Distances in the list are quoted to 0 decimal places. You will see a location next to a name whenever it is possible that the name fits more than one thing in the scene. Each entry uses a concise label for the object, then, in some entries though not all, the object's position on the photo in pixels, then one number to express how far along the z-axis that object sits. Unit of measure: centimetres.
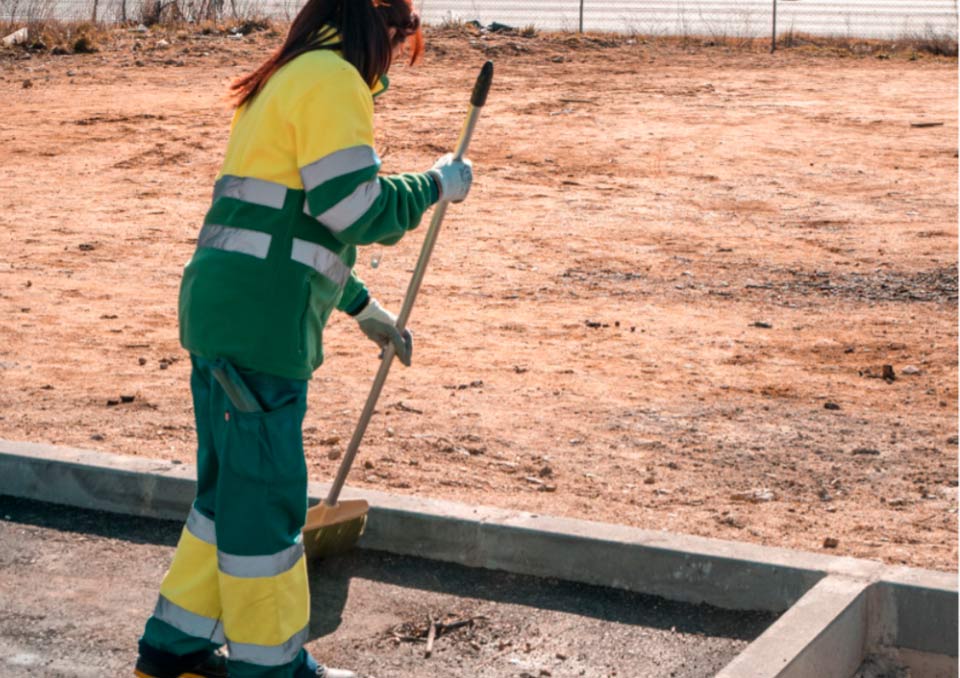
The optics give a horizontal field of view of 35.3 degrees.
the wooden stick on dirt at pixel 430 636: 430
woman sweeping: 348
